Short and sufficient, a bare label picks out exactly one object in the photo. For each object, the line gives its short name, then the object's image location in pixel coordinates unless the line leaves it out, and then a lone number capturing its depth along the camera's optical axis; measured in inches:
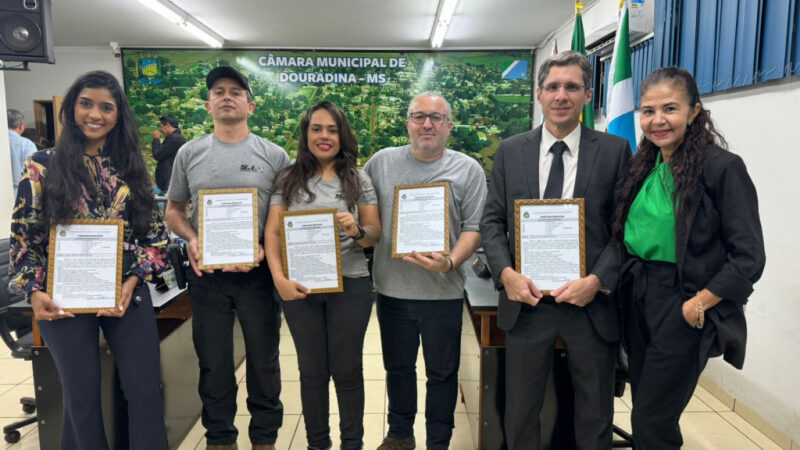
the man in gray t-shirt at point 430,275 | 78.1
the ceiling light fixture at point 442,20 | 210.2
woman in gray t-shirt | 76.0
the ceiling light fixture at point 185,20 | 211.2
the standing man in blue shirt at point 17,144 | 205.8
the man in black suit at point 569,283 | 64.5
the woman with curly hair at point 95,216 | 63.2
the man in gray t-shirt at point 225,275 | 80.0
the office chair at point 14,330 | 94.3
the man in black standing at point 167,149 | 257.3
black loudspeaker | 125.5
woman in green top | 58.2
